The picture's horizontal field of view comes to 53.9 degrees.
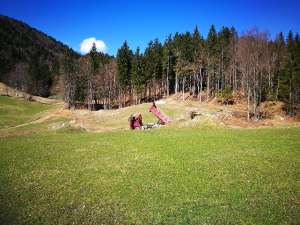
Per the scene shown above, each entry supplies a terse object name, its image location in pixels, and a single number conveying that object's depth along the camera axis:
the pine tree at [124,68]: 101.88
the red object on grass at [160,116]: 48.88
